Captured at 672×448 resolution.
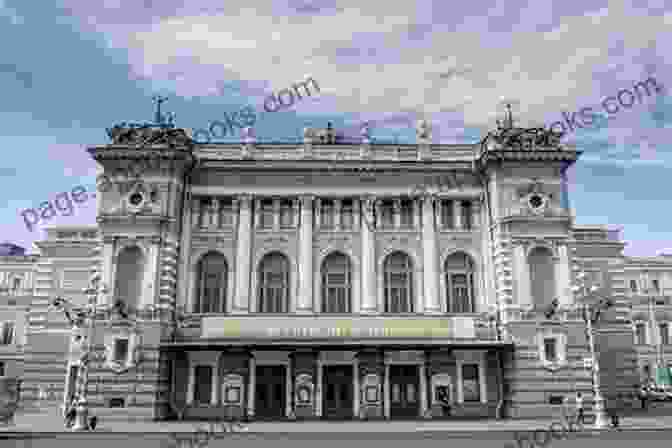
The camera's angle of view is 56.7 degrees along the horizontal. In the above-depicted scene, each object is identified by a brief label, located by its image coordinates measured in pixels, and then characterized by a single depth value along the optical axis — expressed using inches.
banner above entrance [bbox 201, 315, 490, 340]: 1582.2
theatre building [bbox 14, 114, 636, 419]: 1553.9
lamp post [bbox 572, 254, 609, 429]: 1245.1
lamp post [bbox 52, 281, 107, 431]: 1254.9
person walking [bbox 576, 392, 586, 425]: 1350.1
